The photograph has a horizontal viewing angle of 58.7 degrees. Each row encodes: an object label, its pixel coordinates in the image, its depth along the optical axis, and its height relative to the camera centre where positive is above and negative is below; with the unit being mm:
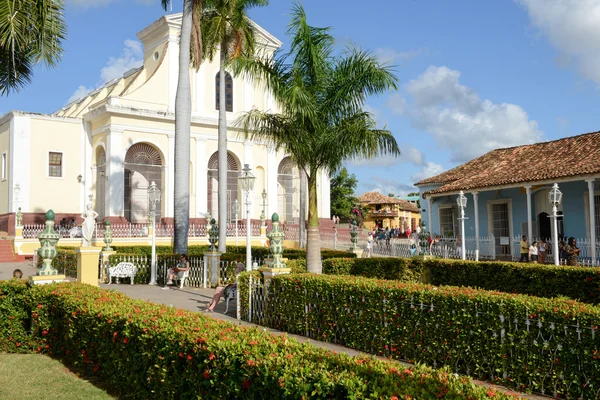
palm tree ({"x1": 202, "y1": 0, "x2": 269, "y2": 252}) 19625 +7453
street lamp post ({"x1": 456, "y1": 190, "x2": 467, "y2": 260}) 18722 +968
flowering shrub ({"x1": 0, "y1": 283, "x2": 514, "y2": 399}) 3396 -978
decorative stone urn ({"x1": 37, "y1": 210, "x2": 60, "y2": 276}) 8812 -173
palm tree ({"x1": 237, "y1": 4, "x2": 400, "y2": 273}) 12500 +2919
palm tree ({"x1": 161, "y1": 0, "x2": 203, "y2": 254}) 17266 +3603
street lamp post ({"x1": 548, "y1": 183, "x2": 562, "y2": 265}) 15317 +817
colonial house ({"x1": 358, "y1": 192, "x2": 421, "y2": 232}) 57188 +2241
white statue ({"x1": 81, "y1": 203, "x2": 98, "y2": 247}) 12436 +316
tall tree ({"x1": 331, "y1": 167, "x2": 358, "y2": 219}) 52534 +3648
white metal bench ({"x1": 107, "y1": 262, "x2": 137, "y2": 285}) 15758 -1019
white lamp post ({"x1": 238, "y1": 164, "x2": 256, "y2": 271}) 12352 +1122
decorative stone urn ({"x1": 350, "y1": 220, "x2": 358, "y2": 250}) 17283 -217
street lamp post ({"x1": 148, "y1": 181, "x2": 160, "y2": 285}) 15844 -998
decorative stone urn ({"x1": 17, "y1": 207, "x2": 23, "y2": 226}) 23930 +916
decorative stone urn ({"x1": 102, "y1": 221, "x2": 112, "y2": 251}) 17012 -112
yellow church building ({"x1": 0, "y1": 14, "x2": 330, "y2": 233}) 27812 +4738
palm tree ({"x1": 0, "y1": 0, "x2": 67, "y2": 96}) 9672 +3932
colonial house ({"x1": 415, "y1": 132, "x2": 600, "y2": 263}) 19984 +1454
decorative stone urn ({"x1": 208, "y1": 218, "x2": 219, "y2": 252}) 15952 -51
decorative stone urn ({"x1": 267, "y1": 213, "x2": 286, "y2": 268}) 9927 -245
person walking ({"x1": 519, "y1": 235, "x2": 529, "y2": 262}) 19750 -857
